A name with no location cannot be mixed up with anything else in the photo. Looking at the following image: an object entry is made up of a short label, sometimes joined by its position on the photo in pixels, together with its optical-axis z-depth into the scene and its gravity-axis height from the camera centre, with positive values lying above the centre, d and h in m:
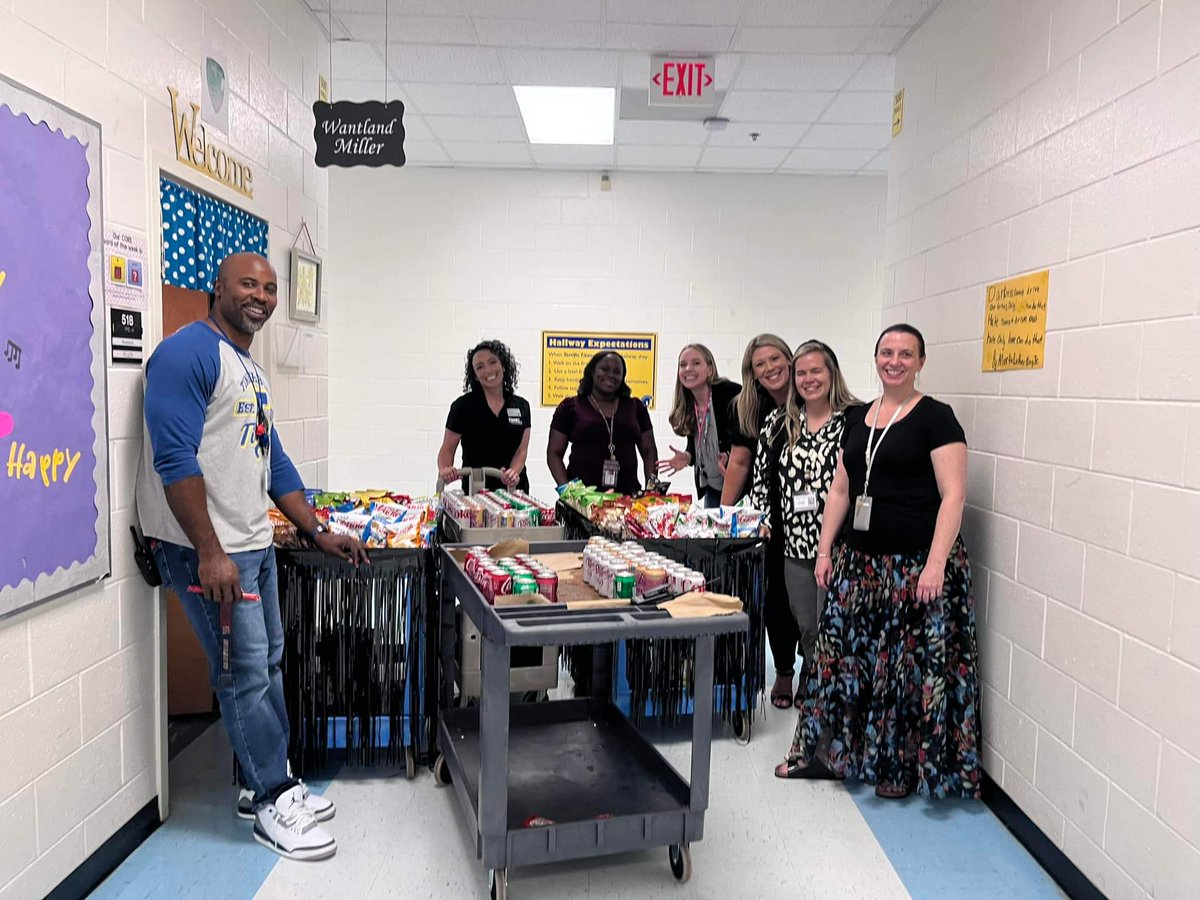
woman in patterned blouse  3.21 -0.31
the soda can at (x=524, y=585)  2.27 -0.55
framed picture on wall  3.73 +0.38
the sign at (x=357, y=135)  3.37 +0.94
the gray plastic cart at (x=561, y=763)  2.08 -1.16
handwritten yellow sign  2.61 +0.21
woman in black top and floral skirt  2.74 -0.75
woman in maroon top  4.33 -0.28
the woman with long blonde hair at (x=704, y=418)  4.13 -0.18
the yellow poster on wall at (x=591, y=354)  6.39 +0.17
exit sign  4.16 +1.47
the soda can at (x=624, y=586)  2.29 -0.55
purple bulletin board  1.89 +0.02
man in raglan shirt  2.22 -0.40
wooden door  3.17 -1.12
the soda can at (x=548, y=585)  2.30 -0.56
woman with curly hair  4.33 -0.24
